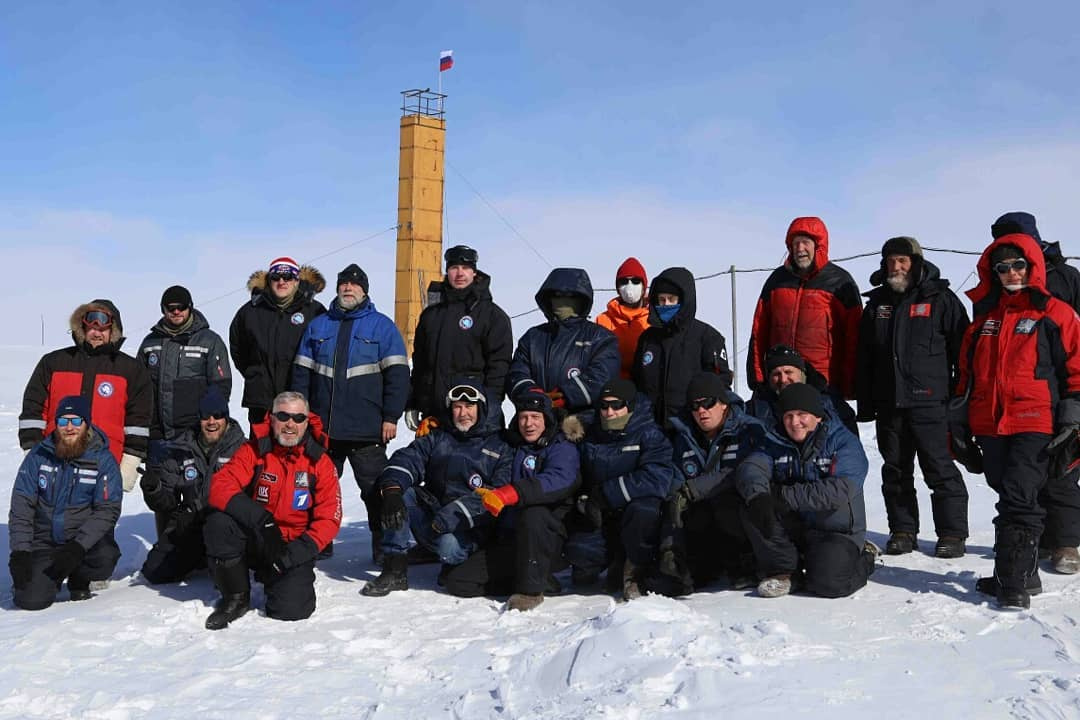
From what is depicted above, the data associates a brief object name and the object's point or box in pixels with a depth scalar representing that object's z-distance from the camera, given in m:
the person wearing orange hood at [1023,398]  4.41
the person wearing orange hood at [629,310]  6.12
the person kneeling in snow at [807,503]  4.63
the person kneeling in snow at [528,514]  4.90
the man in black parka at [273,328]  6.02
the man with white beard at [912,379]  5.50
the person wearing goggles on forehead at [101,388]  5.65
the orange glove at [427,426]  5.61
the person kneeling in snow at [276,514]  4.75
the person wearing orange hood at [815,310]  5.66
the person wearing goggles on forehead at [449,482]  5.20
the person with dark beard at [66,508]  5.05
